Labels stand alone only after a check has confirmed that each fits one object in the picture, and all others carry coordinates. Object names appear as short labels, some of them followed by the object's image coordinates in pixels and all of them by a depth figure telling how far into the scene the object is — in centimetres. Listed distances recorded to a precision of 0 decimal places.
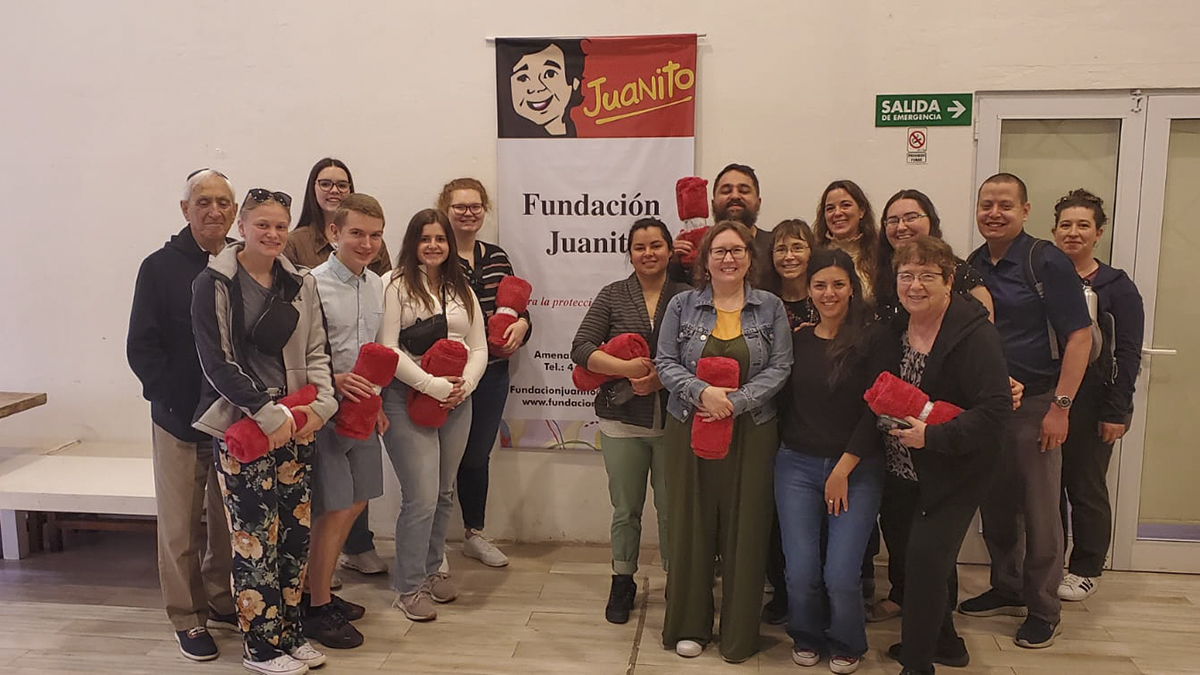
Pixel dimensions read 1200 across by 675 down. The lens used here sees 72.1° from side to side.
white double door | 338
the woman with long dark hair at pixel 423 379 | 291
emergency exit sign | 343
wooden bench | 325
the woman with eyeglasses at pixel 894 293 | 260
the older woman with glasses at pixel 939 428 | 233
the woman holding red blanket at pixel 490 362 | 330
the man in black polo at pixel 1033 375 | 282
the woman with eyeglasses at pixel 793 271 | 267
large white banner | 354
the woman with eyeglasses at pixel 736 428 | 260
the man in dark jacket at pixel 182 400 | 262
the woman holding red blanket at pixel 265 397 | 239
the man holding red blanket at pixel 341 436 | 267
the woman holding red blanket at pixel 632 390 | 288
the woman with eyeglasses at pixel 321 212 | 309
